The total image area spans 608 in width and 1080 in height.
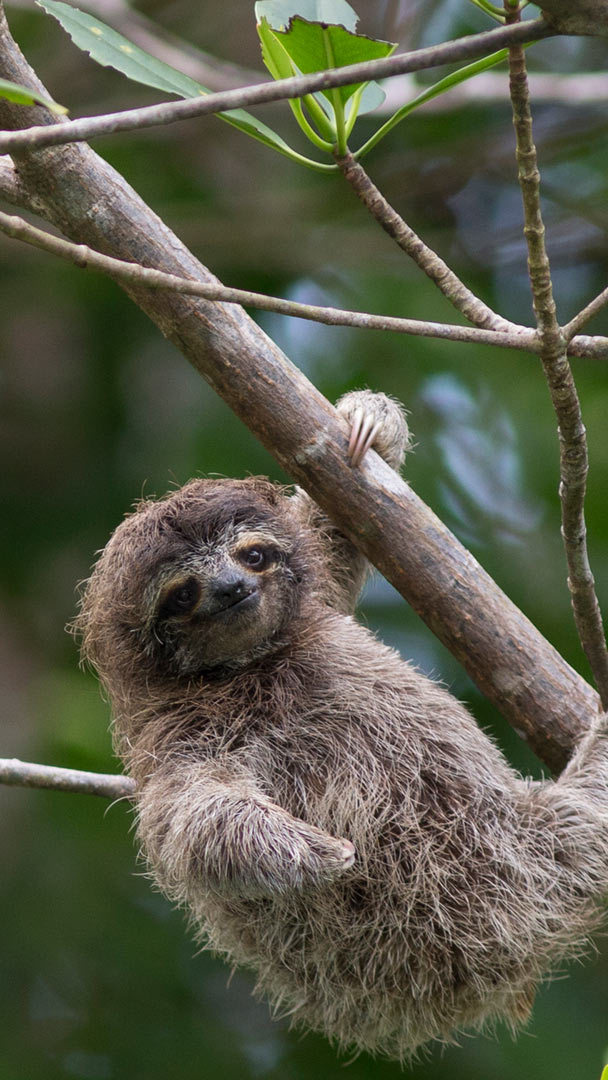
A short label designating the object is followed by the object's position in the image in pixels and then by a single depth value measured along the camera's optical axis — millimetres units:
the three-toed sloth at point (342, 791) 6176
